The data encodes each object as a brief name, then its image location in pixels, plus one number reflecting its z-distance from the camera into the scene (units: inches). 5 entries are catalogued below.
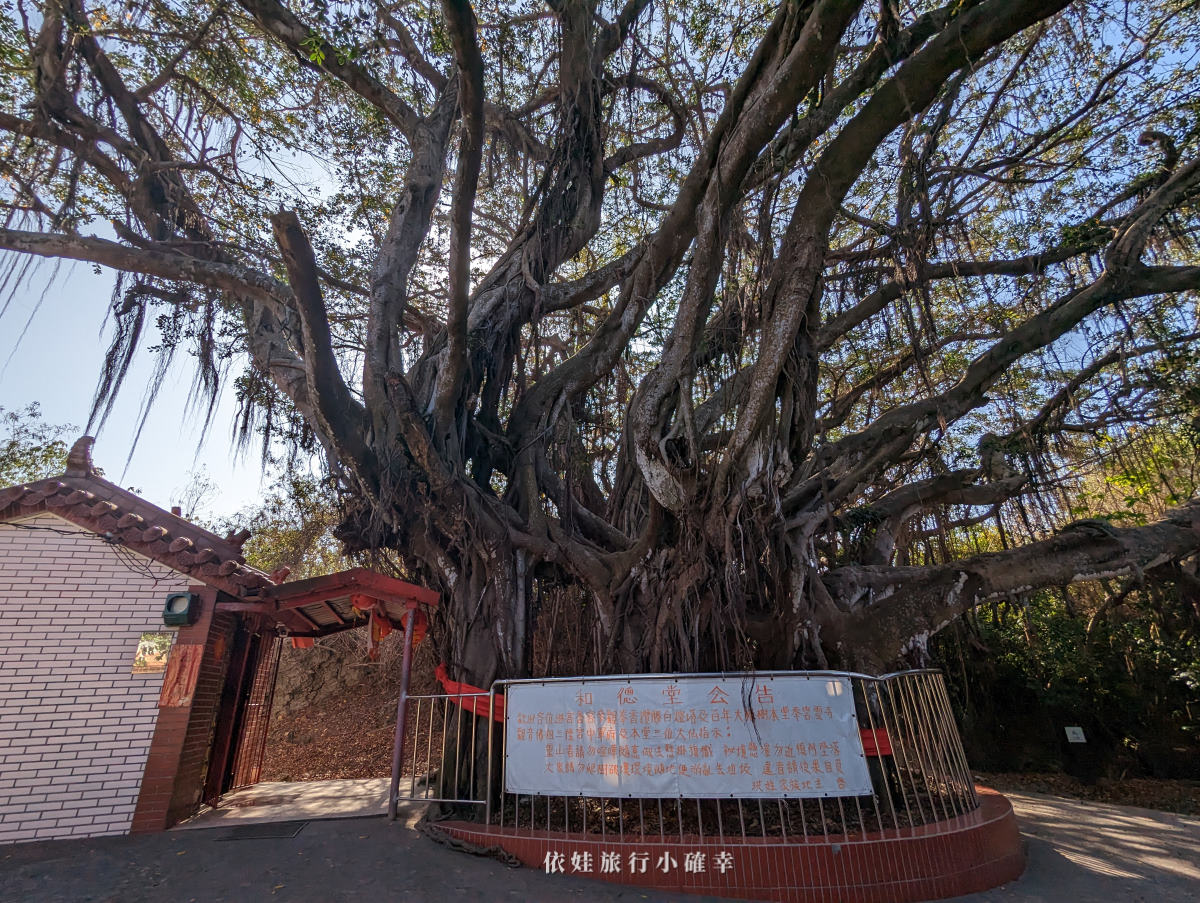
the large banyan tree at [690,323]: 169.5
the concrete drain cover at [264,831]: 175.8
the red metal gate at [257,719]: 258.5
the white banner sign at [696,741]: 148.6
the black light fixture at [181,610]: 197.8
